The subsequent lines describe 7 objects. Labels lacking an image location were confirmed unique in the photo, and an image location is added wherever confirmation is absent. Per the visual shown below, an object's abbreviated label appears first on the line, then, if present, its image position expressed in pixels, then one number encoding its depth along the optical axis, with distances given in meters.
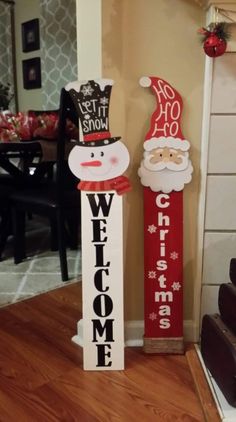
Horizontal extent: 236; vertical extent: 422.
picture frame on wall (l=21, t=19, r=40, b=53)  4.21
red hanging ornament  1.29
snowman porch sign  1.33
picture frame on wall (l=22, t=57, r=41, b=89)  4.30
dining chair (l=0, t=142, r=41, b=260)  2.52
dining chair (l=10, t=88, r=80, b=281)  2.12
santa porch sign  1.43
